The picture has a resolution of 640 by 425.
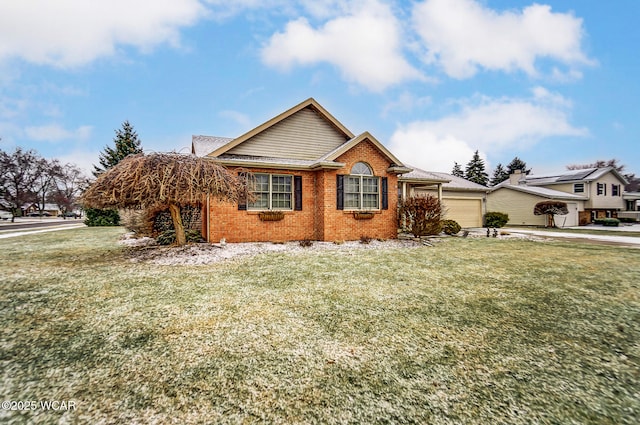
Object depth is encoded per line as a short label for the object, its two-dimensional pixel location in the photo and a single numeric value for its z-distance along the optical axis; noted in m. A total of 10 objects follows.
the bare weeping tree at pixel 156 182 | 7.54
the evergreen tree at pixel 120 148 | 30.14
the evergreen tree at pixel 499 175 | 45.00
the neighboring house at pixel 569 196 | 24.83
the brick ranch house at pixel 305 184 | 10.89
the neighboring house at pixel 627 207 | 29.92
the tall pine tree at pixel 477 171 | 38.00
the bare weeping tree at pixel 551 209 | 22.33
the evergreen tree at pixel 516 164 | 42.69
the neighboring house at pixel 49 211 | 63.78
